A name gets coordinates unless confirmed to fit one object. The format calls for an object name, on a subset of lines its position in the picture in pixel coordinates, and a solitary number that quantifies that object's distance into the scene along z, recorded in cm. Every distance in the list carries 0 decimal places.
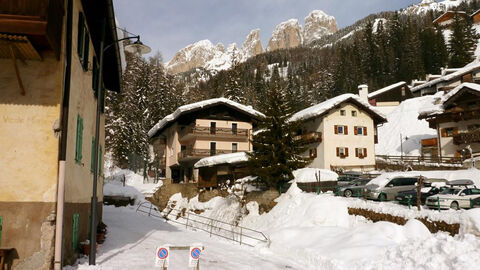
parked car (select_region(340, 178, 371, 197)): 3084
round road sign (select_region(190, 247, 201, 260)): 1066
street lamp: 1209
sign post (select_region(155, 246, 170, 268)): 1023
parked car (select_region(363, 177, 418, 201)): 2888
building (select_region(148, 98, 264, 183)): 5031
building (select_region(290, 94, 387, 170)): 4878
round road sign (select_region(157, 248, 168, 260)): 1022
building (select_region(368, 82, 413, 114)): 8756
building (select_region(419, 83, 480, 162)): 4870
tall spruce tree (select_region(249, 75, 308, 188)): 3353
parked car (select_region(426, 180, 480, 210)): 2431
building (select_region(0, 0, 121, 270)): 959
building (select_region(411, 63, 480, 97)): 7644
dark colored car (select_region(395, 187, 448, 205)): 2662
